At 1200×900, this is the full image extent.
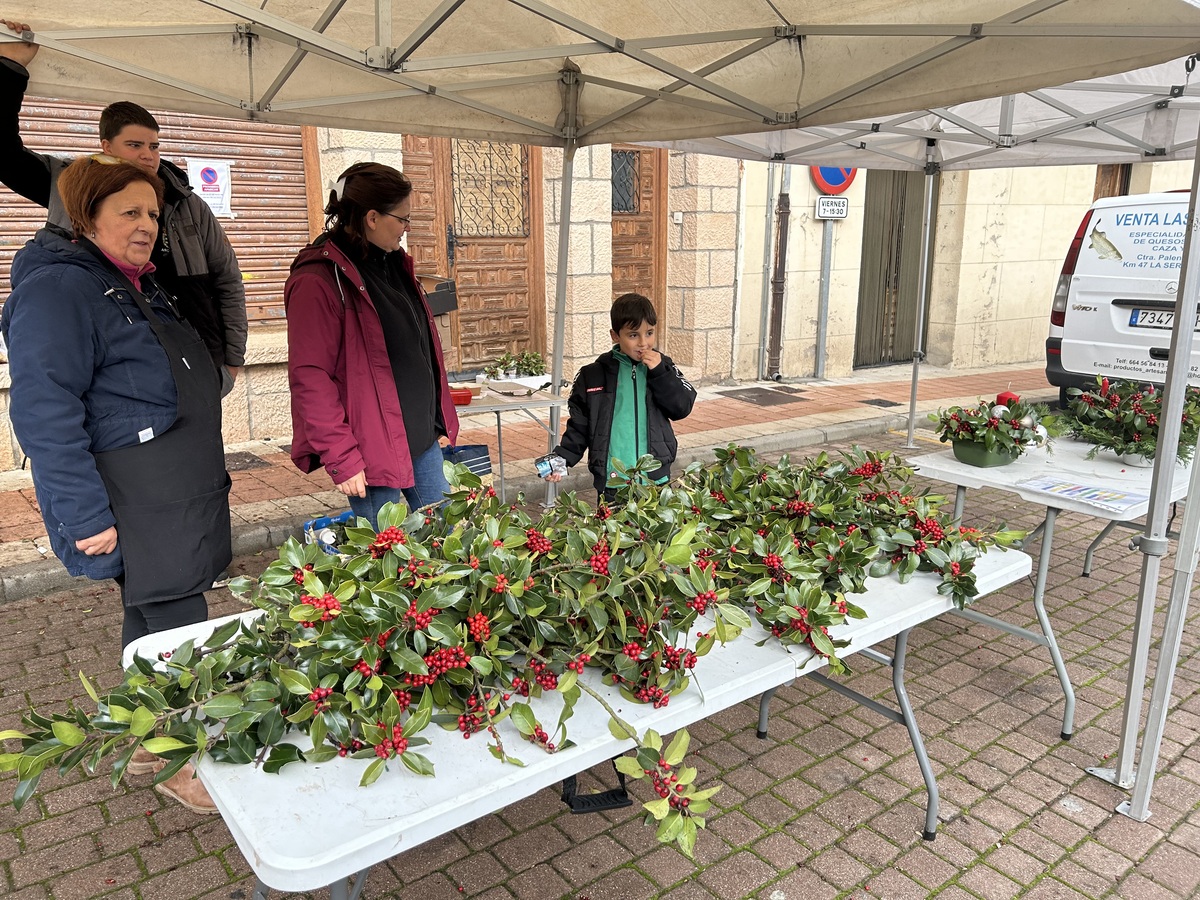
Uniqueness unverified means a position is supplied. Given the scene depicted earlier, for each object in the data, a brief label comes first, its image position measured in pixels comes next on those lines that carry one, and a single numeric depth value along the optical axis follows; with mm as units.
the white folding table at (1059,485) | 3113
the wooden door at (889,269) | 11445
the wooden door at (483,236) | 7695
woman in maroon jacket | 2930
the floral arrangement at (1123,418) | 3656
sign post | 9875
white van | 6672
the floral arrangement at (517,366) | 5164
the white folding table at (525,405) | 4535
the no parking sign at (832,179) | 9820
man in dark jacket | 2926
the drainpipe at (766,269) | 9703
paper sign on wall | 6488
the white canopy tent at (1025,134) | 4824
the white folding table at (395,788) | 1324
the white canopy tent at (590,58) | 2729
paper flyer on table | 3098
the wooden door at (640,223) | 9273
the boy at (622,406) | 3621
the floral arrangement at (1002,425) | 3553
